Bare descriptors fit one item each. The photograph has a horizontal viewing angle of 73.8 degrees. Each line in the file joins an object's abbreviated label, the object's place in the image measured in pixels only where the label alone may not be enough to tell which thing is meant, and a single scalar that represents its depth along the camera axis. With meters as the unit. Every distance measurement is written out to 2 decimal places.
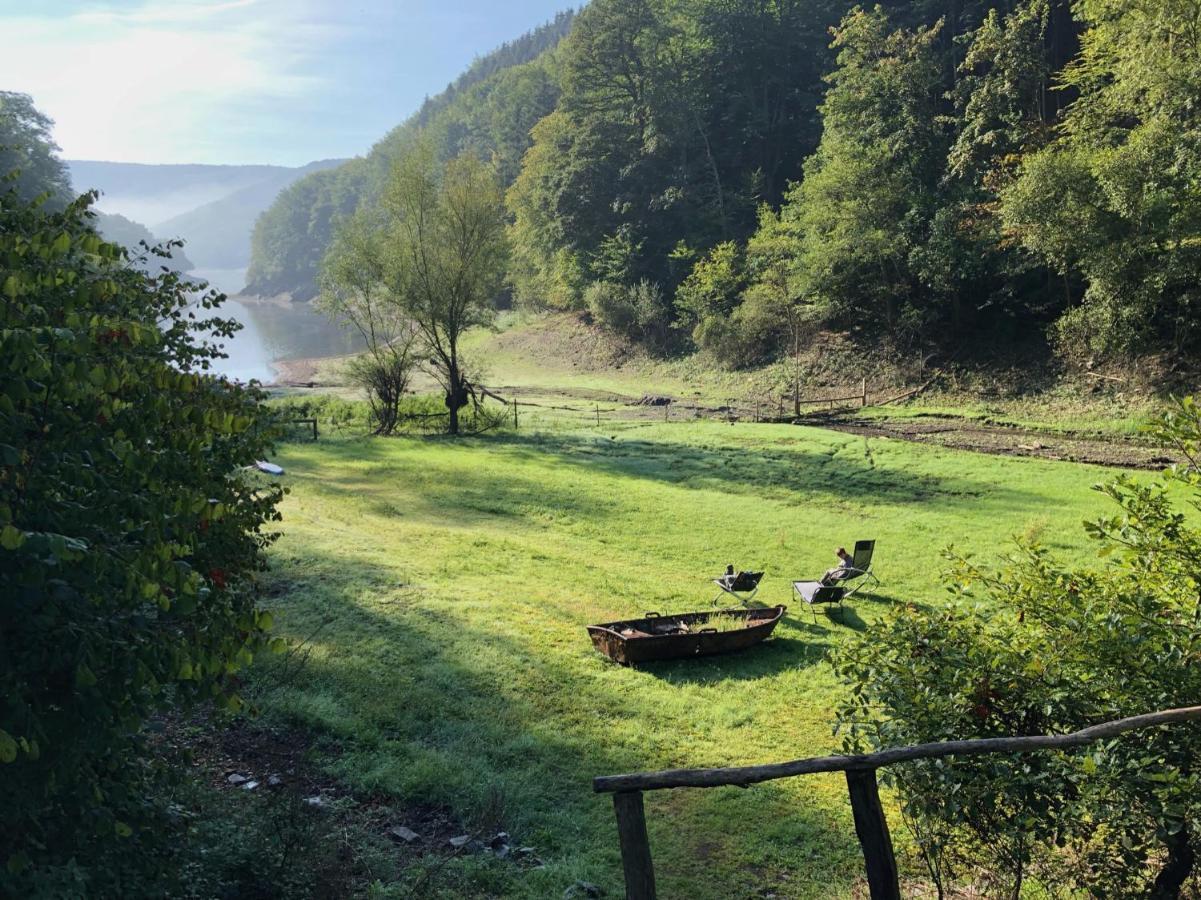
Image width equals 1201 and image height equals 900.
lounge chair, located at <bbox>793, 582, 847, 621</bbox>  15.75
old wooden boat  13.34
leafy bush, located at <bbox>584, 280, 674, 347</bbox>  63.84
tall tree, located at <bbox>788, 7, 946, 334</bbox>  45.47
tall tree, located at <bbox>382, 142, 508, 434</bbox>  39.88
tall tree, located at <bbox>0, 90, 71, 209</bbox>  71.31
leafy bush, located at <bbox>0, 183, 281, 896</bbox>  3.21
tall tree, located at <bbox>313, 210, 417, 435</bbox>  39.91
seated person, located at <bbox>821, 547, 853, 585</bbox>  16.34
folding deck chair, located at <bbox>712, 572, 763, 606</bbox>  16.00
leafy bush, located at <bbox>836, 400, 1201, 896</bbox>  5.18
